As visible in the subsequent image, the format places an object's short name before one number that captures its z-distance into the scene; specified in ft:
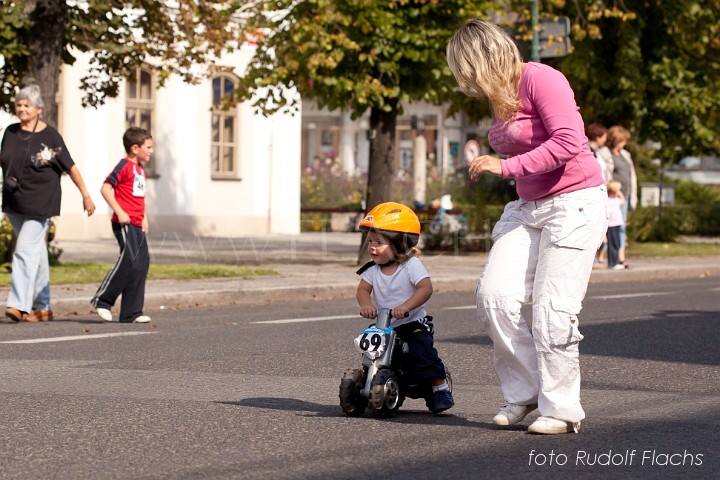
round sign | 111.75
